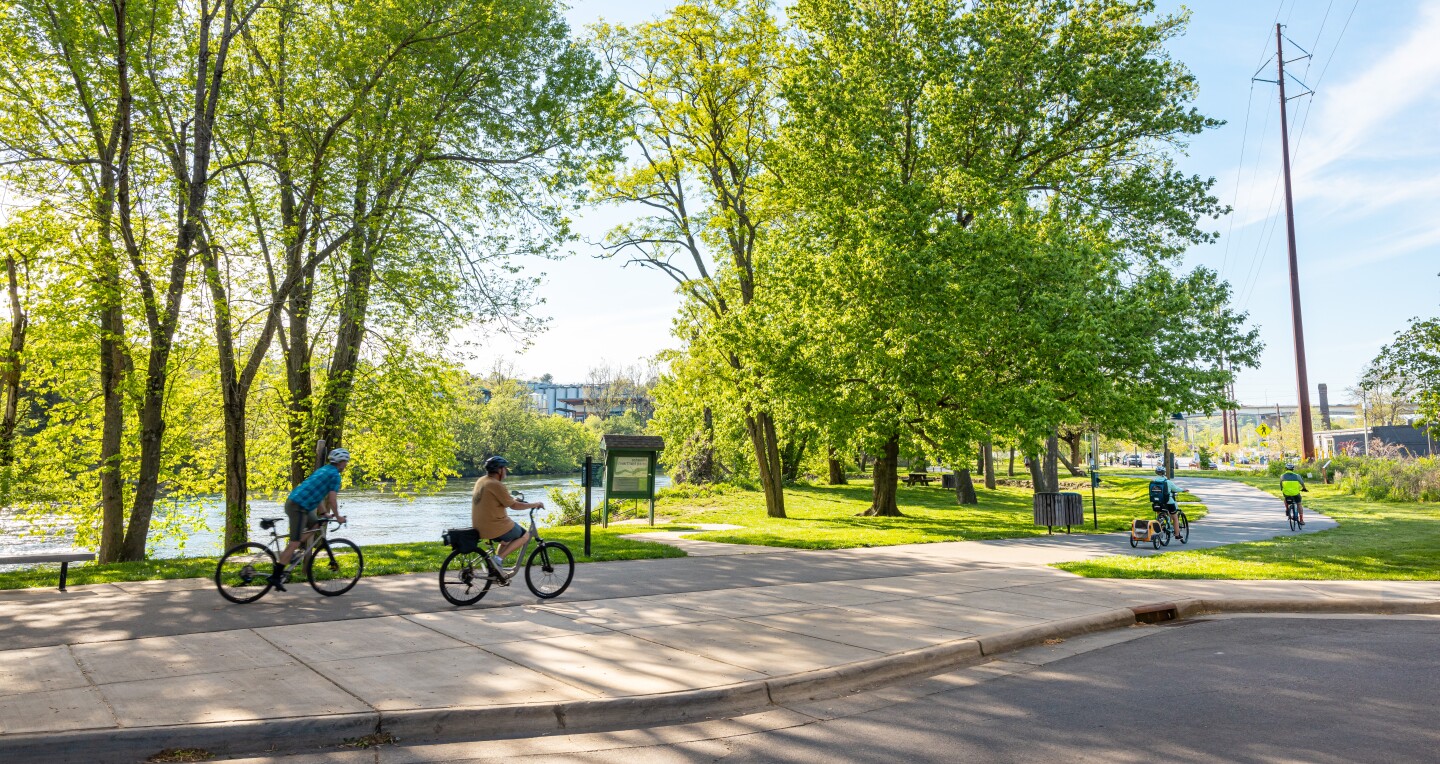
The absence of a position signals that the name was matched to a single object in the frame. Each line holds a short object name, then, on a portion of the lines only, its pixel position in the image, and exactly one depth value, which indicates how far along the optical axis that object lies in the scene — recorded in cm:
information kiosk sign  2342
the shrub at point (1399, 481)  3192
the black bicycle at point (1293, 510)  2209
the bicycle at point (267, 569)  999
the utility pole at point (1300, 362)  5009
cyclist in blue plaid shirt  1048
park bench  1078
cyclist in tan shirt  1017
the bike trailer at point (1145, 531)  1812
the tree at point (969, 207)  2191
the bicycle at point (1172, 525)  1869
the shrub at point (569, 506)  2886
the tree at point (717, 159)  2591
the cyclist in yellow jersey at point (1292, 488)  2186
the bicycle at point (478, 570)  986
